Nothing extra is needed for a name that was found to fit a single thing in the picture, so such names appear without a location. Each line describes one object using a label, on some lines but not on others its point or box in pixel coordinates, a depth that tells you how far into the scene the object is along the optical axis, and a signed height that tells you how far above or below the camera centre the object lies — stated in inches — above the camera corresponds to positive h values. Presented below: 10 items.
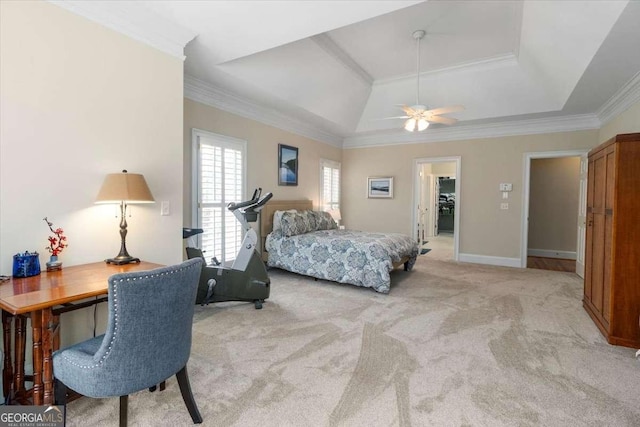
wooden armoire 109.3 -12.9
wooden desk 60.8 -20.1
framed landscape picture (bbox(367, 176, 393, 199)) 284.2 +17.0
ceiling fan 159.9 +49.8
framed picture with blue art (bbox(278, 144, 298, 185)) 224.7 +29.5
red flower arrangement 83.5 -10.6
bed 167.8 -25.9
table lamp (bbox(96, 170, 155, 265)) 89.3 +2.8
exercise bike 141.1 -32.2
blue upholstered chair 55.7 -26.2
